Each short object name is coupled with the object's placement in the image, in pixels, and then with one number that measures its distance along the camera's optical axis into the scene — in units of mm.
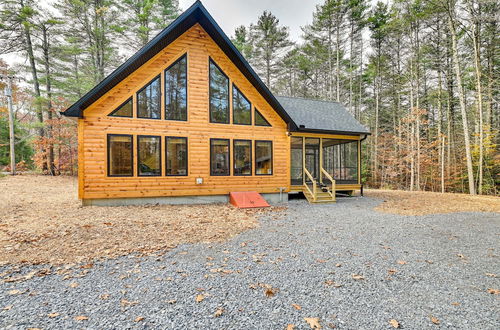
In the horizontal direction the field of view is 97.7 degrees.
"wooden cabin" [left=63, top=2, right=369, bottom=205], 7633
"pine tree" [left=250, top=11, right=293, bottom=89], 20531
